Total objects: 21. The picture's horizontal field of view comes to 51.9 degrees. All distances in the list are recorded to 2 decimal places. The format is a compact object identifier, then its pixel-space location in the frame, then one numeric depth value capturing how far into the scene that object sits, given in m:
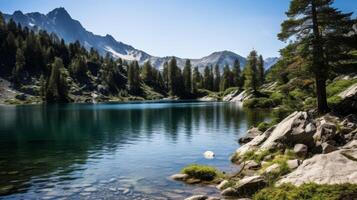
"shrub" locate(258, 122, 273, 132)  43.98
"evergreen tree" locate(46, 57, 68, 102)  199.50
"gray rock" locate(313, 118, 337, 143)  27.17
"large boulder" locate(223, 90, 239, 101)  174.62
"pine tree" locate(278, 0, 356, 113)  38.06
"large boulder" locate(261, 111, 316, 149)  27.55
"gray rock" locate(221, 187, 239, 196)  19.35
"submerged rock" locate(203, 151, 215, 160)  33.66
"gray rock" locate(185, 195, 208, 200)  18.12
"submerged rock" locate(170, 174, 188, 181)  24.22
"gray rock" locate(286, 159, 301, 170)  21.20
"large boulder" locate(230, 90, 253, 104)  145.77
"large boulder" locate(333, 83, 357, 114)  35.35
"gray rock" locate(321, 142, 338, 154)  23.36
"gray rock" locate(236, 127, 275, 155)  31.66
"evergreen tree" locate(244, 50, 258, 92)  144.00
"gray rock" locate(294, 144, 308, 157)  25.95
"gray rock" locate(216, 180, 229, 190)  21.36
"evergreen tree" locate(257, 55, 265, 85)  182.43
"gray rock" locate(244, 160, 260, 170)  26.36
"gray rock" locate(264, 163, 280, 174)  21.26
